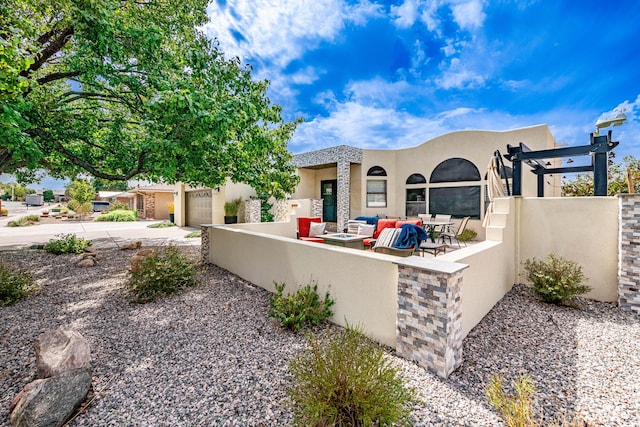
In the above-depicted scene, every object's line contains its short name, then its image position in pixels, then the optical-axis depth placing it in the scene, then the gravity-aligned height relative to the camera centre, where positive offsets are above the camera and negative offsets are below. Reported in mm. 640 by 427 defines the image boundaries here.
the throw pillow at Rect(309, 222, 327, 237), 10117 -830
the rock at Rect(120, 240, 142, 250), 10891 -1517
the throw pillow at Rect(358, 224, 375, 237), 9344 -813
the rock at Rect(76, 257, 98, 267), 8086 -1626
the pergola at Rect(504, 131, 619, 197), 5828 +1158
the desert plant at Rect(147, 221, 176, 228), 19797 -1258
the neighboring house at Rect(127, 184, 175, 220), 26344 +795
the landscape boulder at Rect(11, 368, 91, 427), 2283 -1706
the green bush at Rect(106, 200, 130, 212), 28238 +122
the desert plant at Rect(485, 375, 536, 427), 2105 -1714
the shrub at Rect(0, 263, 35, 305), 5191 -1533
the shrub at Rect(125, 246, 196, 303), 5566 -1493
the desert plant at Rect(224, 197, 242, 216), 16328 -33
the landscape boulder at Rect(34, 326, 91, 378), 2764 -1529
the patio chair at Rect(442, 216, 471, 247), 9859 -778
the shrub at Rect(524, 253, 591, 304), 5121 -1443
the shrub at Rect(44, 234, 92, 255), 9758 -1383
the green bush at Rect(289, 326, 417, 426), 2283 -1634
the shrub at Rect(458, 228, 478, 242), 11766 -1277
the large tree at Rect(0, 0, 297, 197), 5027 +2515
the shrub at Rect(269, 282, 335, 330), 4250 -1645
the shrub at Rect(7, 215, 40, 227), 19844 -959
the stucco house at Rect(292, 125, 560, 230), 11891 +1592
